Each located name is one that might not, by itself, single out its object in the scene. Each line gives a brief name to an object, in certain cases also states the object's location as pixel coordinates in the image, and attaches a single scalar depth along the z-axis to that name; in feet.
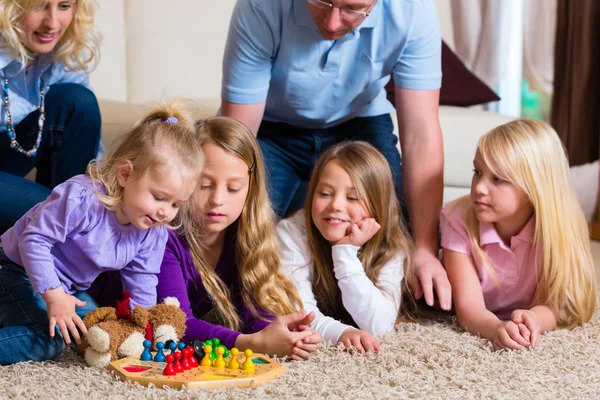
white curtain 16.39
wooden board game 8.39
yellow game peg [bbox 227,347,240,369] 8.59
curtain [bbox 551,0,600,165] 14.71
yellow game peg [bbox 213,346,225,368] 8.60
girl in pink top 9.63
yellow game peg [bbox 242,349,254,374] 8.55
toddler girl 8.78
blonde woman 9.96
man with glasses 9.83
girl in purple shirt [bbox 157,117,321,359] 9.29
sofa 12.24
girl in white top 9.53
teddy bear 8.66
